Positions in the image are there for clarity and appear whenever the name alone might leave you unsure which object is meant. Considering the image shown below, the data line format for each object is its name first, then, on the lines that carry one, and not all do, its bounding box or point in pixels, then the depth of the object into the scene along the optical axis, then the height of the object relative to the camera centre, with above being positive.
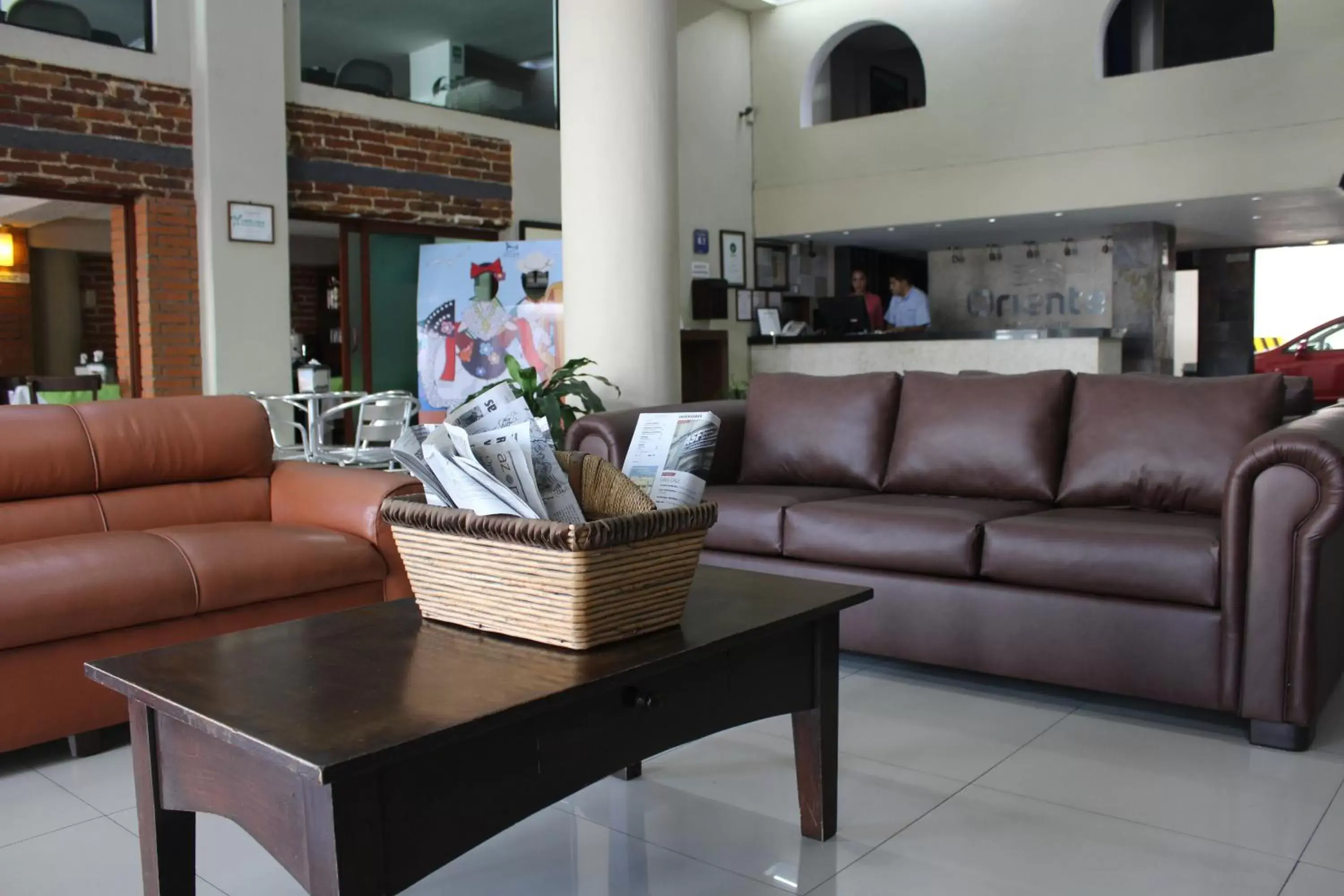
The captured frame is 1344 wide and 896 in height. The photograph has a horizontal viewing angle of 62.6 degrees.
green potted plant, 5.36 -0.16
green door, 8.40 +0.43
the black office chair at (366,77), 8.05 +2.11
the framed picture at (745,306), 11.37 +0.56
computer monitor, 10.65 +0.43
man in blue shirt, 11.58 +0.55
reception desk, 9.38 +0.04
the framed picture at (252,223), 7.15 +0.93
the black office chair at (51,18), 6.41 +2.06
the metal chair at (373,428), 6.28 -0.38
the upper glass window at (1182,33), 10.90 +3.56
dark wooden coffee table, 1.38 -0.52
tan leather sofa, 2.76 -0.50
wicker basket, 1.73 -0.34
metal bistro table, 6.25 -0.24
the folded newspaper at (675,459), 2.07 -0.19
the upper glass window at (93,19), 6.43 +2.09
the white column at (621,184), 5.76 +0.93
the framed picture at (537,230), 9.23 +1.12
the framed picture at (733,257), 11.34 +1.06
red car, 10.73 -0.06
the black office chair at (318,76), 7.75 +2.04
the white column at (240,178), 7.04 +1.21
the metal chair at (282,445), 6.42 -0.48
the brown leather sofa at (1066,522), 2.80 -0.49
